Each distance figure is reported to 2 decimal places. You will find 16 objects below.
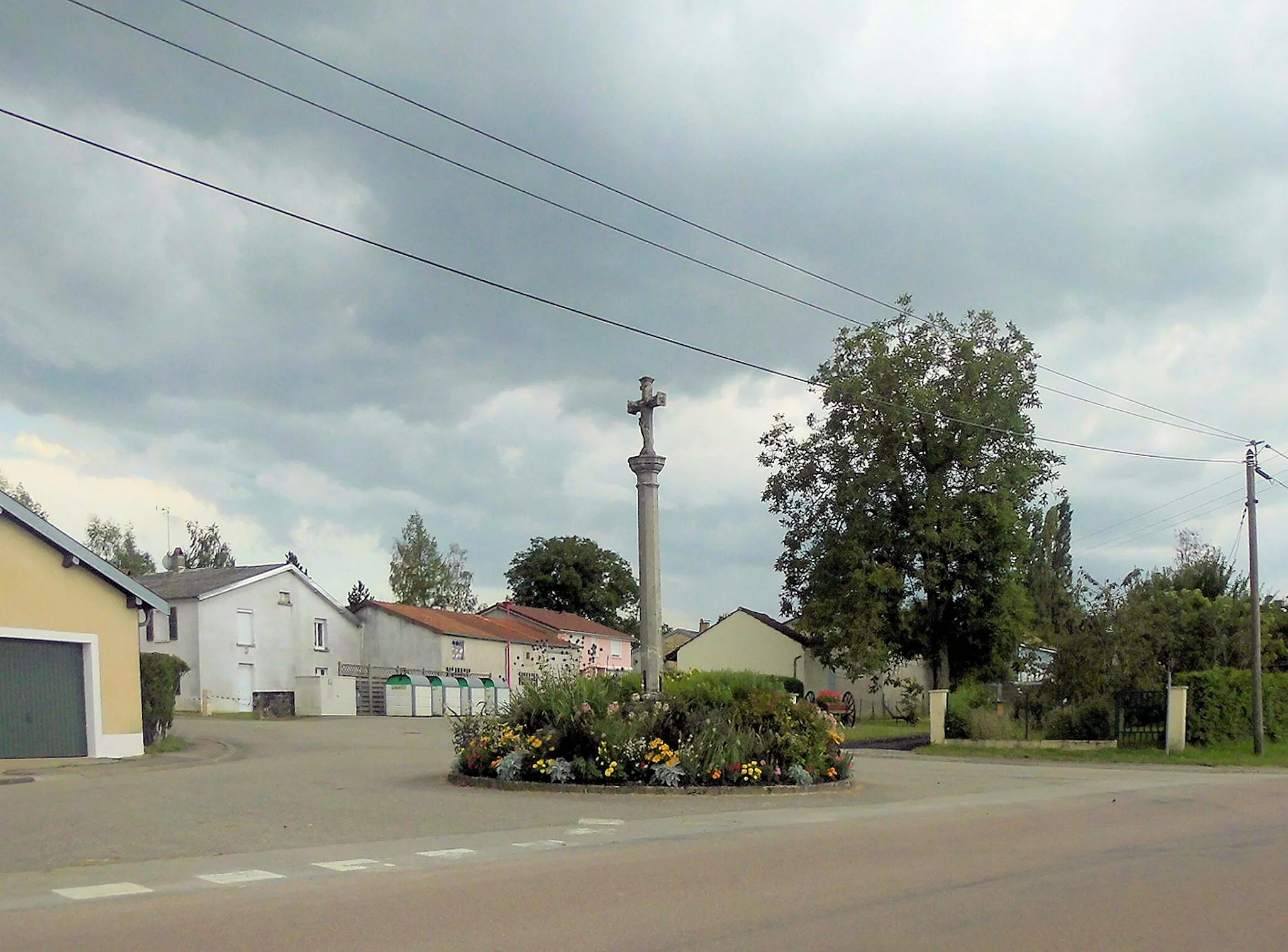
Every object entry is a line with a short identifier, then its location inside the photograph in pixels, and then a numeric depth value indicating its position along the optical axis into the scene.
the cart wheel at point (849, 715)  44.61
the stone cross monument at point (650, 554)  19.12
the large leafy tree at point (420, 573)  83.94
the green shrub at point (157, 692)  26.75
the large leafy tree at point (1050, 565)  44.58
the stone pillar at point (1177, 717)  29.50
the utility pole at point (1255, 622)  29.47
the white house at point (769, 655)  59.25
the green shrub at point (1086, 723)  31.11
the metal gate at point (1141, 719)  30.17
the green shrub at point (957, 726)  32.44
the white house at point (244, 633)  49.34
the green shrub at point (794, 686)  52.44
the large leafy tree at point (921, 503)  45.06
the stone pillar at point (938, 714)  32.53
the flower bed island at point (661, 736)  17.22
